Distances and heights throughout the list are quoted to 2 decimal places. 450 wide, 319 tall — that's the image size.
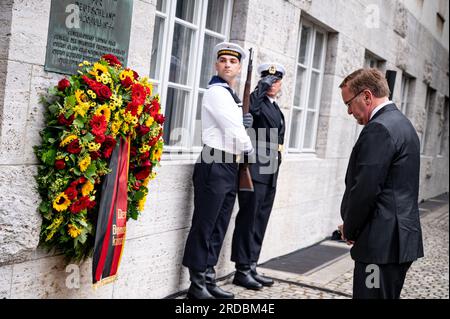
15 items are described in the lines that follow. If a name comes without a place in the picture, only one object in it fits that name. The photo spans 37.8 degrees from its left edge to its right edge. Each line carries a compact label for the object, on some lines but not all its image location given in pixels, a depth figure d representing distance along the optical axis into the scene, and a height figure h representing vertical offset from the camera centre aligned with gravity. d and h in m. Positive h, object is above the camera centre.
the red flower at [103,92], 3.89 +0.17
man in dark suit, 3.38 -0.22
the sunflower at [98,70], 3.97 +0.31
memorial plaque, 3.89 +0.55
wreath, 3.77 -0.13
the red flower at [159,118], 4.43 +0.06
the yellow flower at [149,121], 4.32 +0.03
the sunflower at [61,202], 3.77 -0.49
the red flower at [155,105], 4.38 +0.14
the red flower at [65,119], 3.75 -0.01
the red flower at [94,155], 3.88 -0.20
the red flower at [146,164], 4.46 -0.26
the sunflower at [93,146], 3.82 -0.15
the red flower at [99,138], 3.84 -0.10
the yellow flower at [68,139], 3.72 -0.12
